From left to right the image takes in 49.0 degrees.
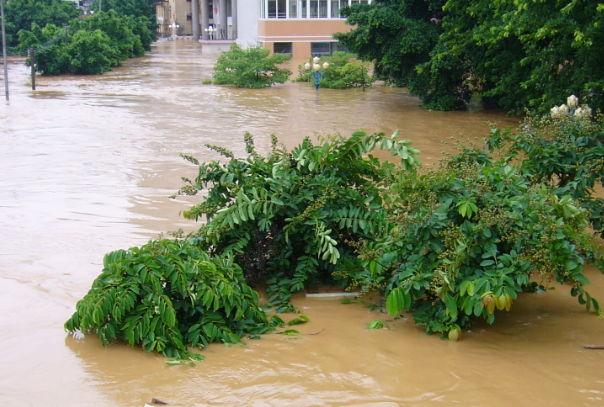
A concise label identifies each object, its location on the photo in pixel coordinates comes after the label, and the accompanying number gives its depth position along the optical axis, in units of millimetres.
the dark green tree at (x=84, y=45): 35500
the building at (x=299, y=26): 46844
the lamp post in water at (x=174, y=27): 91250
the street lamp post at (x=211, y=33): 62669
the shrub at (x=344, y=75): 29875
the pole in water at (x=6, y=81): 24750
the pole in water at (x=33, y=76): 28509
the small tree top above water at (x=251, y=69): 30234
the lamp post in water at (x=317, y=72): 28412
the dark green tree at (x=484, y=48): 14141
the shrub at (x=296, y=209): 6555
